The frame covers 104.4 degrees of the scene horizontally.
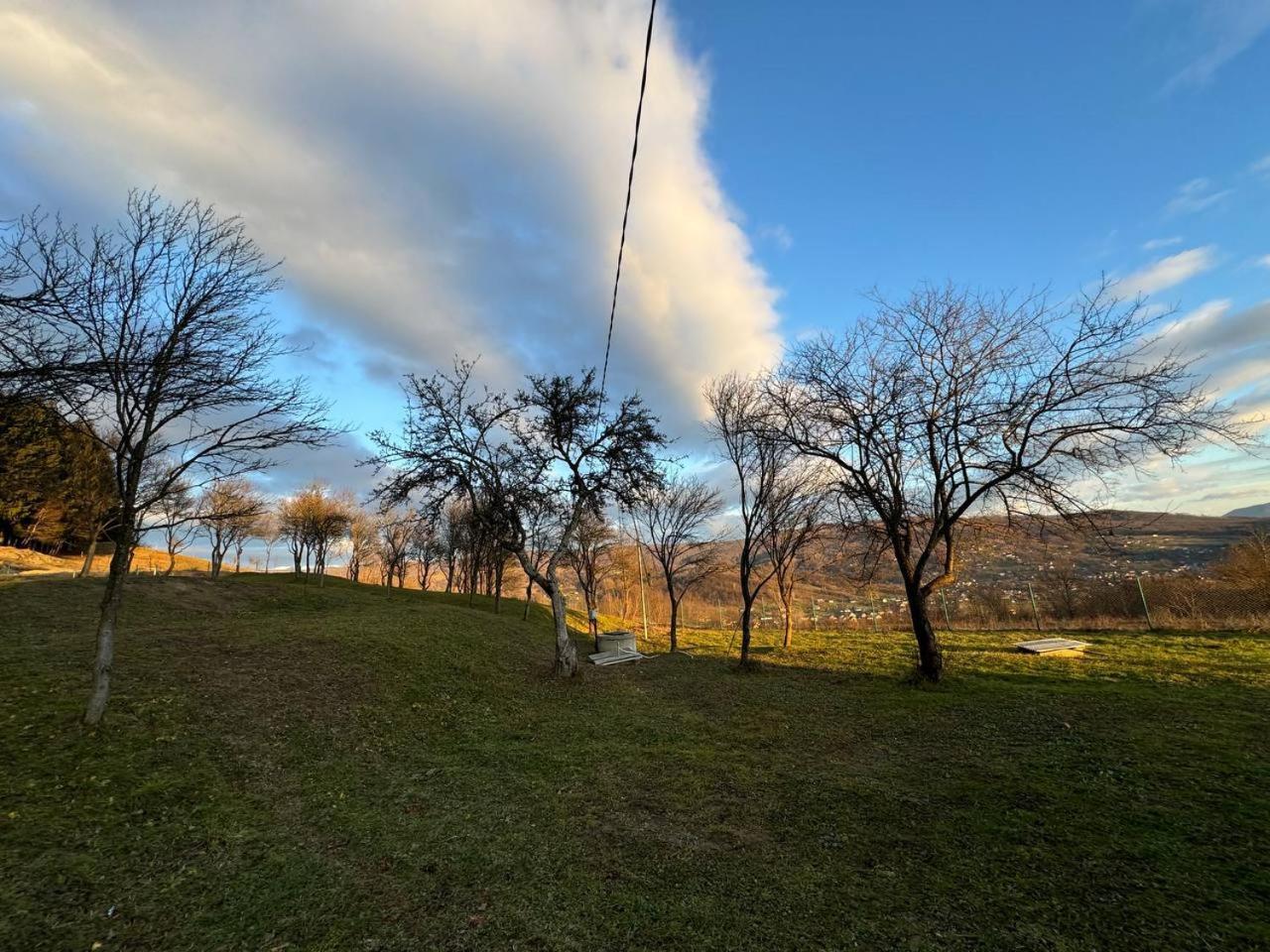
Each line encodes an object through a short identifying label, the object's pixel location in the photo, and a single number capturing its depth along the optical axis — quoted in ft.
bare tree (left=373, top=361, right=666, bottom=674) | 44.92
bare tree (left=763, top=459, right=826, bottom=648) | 60.18
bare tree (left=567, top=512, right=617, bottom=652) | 79.36
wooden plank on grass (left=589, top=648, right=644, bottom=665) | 53.72
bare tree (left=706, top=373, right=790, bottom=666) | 47.40
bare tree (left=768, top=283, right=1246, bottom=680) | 30.58
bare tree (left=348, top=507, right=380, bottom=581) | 136.05
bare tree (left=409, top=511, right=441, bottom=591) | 121.70
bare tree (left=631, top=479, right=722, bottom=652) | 75.97
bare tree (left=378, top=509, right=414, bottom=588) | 120.37
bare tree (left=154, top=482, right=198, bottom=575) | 87.12
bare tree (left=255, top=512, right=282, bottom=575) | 131.02
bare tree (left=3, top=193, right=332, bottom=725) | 19.77
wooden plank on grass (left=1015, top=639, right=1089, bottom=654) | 45.88
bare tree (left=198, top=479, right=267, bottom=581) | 104.37
